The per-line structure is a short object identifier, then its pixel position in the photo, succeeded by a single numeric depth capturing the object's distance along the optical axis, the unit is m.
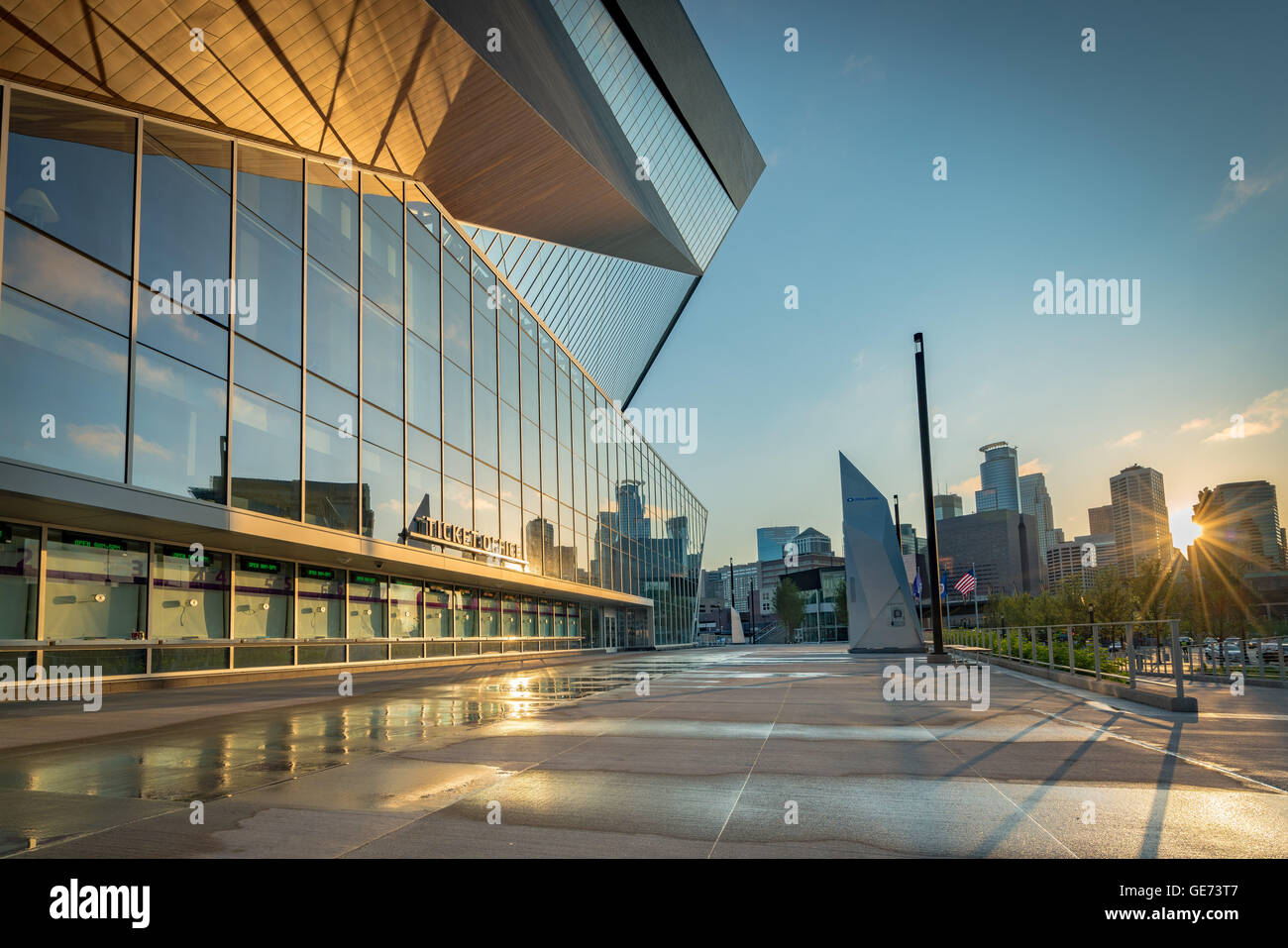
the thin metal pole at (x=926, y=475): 21.86
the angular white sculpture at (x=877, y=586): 36.97
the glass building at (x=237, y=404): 13.89
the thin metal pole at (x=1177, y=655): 10.91
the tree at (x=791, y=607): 109.19
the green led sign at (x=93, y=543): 14.69
